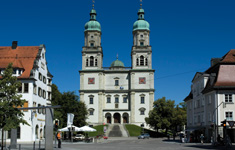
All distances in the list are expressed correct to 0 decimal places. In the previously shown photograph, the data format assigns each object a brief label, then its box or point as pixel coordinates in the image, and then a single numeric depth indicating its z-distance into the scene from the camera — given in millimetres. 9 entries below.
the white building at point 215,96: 49188
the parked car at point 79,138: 56075
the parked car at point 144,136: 76812
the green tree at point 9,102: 32312
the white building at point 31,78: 55000
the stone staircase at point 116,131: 86375
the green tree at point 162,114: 83625
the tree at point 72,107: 75250
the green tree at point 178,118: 84750
